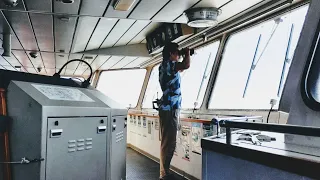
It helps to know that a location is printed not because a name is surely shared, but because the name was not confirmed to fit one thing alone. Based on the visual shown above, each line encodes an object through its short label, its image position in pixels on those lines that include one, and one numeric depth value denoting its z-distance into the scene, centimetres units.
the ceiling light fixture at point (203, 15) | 240
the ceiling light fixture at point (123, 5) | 221
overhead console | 321
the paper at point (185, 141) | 308
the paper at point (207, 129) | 261
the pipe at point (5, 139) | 125
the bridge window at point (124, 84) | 618
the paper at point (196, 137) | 283
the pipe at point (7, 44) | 354
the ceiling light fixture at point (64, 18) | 270
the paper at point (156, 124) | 423
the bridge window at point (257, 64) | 232
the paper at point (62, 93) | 135
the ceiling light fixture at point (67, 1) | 224
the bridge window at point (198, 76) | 352
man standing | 254
